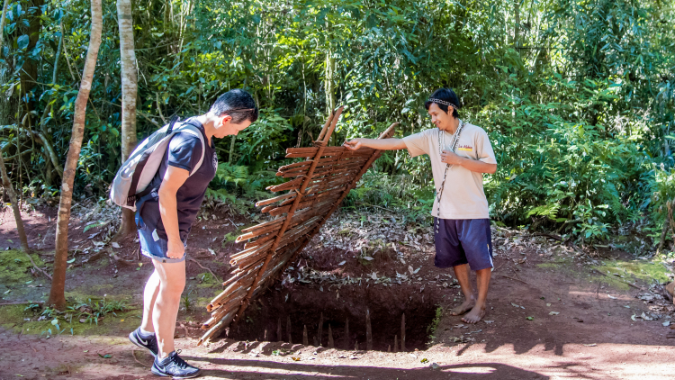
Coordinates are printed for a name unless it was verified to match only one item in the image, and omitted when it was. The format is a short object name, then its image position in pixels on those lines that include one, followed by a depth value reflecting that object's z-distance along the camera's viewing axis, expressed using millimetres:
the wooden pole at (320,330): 4865
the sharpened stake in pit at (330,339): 4664
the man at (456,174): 3688
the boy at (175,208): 2521
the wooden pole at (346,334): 4921
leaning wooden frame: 3385
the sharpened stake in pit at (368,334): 4672
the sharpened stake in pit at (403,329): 4539
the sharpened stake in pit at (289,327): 4655
